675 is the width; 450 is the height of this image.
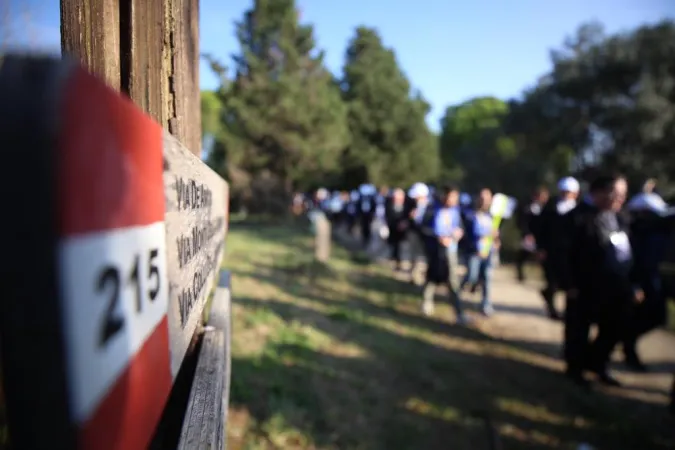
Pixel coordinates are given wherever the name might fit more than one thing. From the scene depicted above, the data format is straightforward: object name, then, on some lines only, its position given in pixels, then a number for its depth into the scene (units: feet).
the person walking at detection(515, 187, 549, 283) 26.12
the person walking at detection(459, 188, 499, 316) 22.31
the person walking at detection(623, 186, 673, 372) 15.92
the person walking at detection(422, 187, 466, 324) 21.63
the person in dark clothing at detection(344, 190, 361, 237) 64.34
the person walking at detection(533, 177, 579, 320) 20.13
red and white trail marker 1.22
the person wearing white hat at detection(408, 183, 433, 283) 30.45
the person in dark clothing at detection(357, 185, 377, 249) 50.06
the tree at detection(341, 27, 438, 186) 114.52
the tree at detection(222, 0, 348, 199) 80.35
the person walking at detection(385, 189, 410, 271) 34.81
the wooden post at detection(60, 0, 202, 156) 3.38
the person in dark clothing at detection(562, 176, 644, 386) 13.53
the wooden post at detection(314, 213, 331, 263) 34.53
